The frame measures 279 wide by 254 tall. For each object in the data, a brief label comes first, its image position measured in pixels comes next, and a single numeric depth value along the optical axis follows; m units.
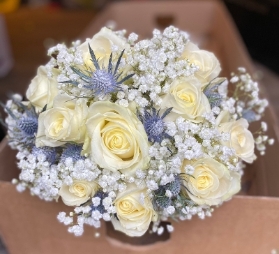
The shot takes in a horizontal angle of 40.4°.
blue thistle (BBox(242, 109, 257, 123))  0.69
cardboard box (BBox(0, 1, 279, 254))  0.63
